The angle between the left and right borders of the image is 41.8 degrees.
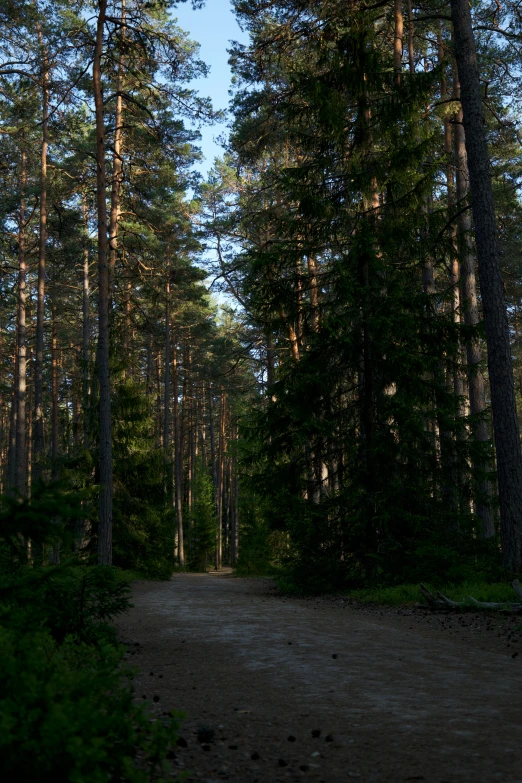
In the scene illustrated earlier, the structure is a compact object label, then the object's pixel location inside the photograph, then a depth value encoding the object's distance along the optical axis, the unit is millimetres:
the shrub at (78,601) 6330
